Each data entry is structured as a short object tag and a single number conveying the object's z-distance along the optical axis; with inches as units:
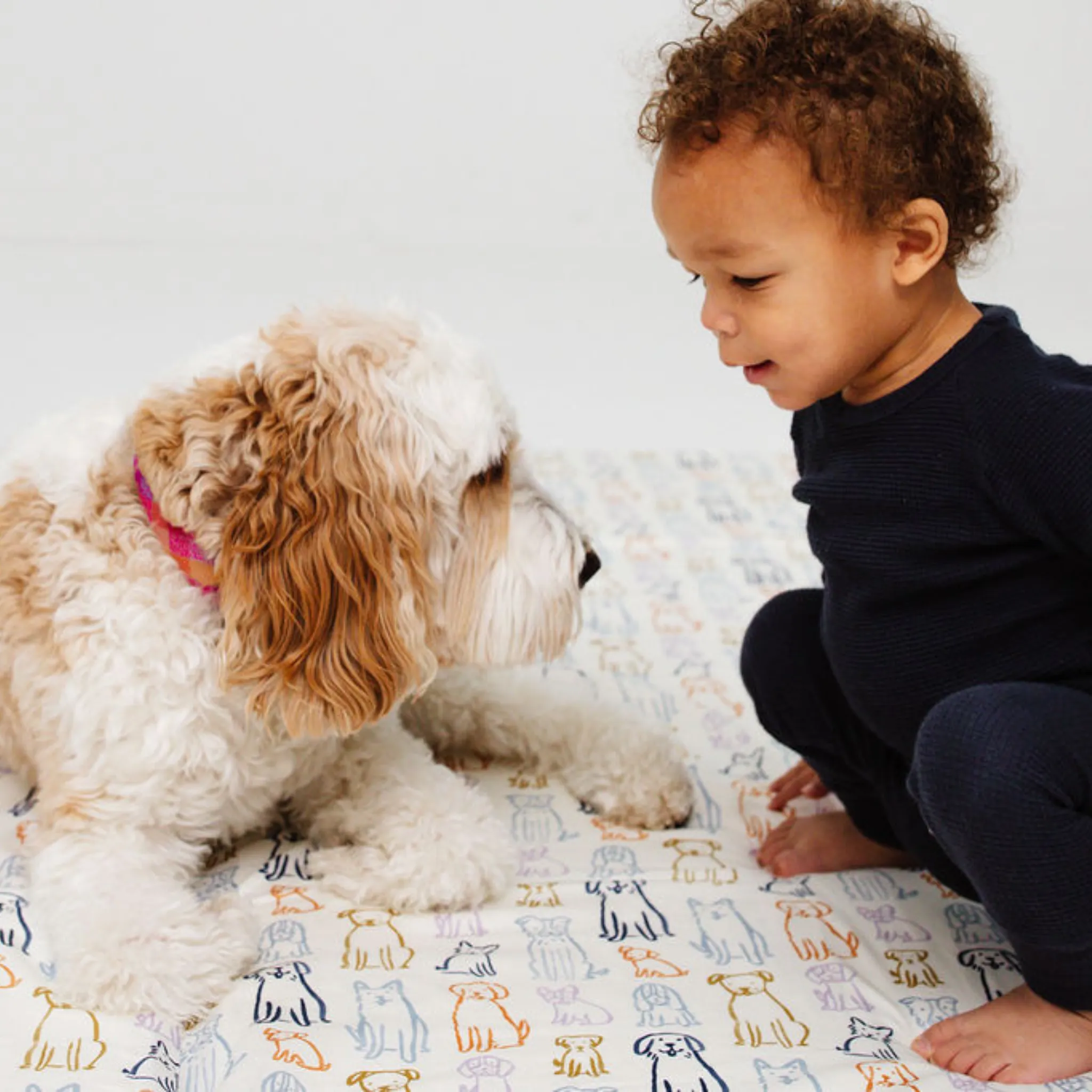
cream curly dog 80.1
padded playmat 73.2
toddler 73.3
